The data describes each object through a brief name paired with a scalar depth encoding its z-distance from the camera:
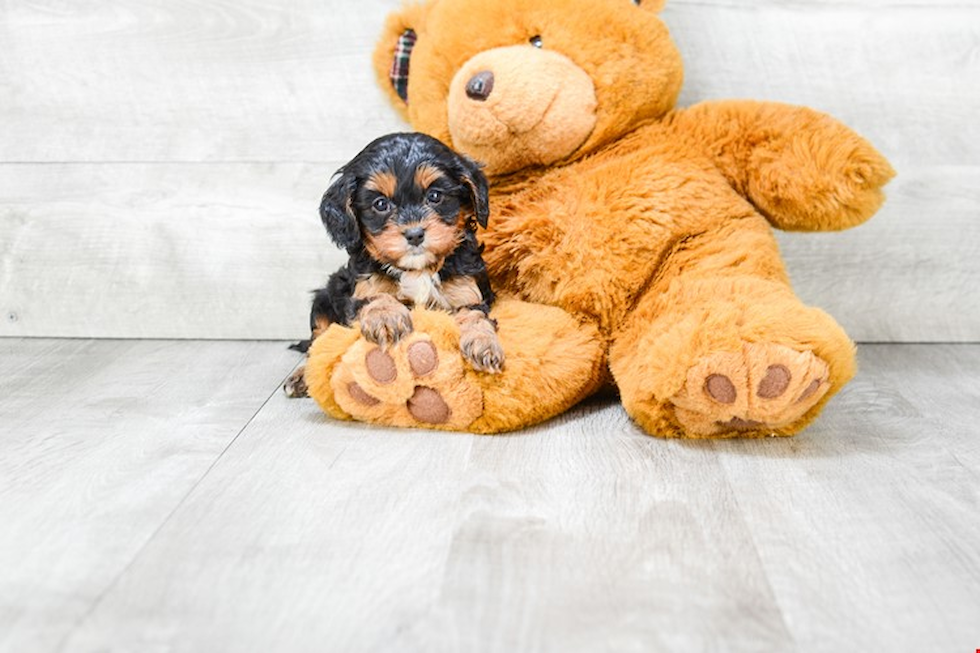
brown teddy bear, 1.85
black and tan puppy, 1.83
